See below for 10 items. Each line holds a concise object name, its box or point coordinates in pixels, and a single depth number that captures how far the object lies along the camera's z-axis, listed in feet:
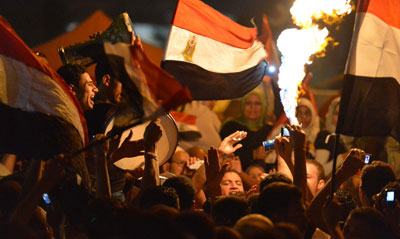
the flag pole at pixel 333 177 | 34.91
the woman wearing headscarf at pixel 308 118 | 74.43
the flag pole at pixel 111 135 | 31.38
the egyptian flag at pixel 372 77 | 37.93
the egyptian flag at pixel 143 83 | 31.91
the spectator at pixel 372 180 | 40.68
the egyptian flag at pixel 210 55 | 49.67
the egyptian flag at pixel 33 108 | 34.22
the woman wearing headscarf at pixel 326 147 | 69.55
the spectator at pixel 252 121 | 75.61
